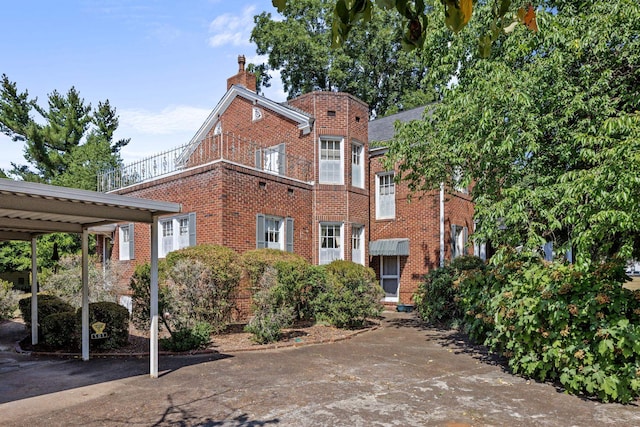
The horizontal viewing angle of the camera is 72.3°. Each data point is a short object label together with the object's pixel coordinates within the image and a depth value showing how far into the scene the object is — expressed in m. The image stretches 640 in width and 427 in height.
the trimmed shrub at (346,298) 11.89
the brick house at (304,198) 13.83
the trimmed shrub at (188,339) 9.07
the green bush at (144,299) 9.33
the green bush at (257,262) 11.42
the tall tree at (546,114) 7.00
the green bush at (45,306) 10.88
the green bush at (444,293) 12.68
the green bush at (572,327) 5.77
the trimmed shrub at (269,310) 9.91
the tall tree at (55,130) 30.48
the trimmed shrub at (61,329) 9.34
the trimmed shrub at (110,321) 9.23
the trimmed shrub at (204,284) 9.88
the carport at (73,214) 5.73
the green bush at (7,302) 13.58
